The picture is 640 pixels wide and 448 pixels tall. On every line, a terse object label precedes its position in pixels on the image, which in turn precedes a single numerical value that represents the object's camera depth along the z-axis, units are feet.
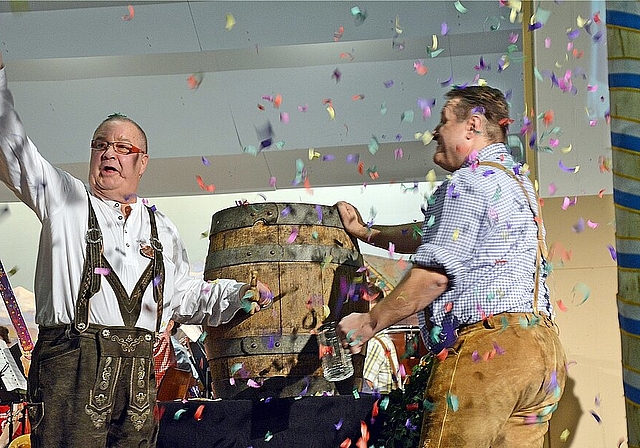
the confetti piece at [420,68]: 18.07
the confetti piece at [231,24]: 17.43
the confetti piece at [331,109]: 18.61
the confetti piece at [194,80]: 17.93
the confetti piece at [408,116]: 18.91
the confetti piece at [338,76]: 18.27
